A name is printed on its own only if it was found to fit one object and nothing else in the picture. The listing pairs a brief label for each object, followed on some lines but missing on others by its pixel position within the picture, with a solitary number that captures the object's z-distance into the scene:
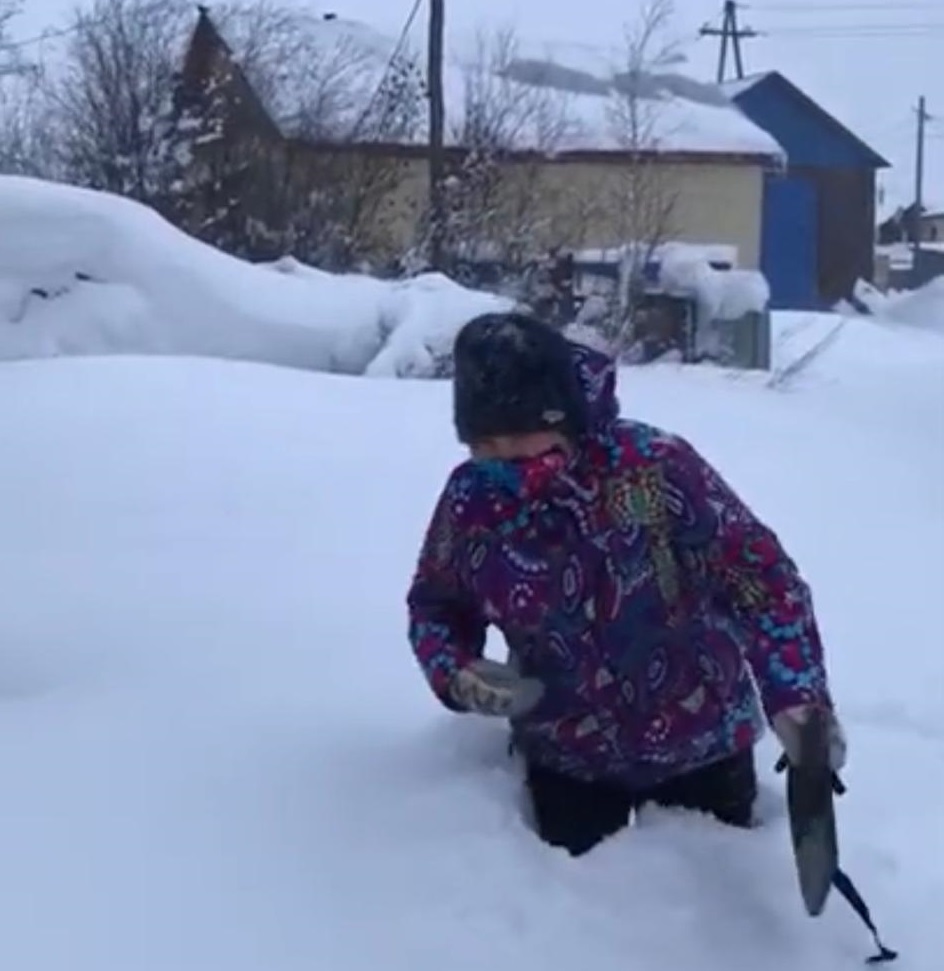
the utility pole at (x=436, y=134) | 15.20
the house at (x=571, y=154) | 16.17
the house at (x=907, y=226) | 60.03
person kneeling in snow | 2.98
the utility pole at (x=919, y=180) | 55.66
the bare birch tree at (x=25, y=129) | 17.02
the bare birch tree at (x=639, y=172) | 14.69
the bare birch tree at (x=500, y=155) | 15.73
